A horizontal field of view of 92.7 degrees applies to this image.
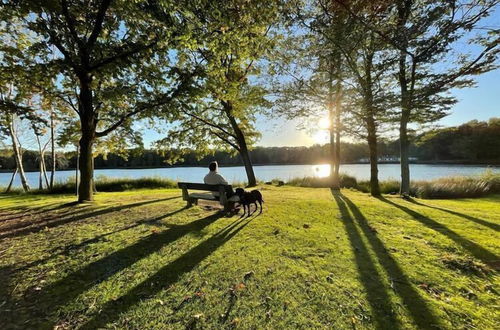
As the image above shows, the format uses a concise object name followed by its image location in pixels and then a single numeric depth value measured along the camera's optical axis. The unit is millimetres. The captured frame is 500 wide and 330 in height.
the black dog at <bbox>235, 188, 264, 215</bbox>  6250
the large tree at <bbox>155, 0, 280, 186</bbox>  6271
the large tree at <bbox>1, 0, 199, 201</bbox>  6516
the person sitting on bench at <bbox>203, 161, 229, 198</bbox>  6559
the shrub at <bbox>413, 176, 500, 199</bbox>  12672
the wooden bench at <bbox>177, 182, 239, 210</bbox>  6188
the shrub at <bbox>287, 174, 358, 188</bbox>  16502
